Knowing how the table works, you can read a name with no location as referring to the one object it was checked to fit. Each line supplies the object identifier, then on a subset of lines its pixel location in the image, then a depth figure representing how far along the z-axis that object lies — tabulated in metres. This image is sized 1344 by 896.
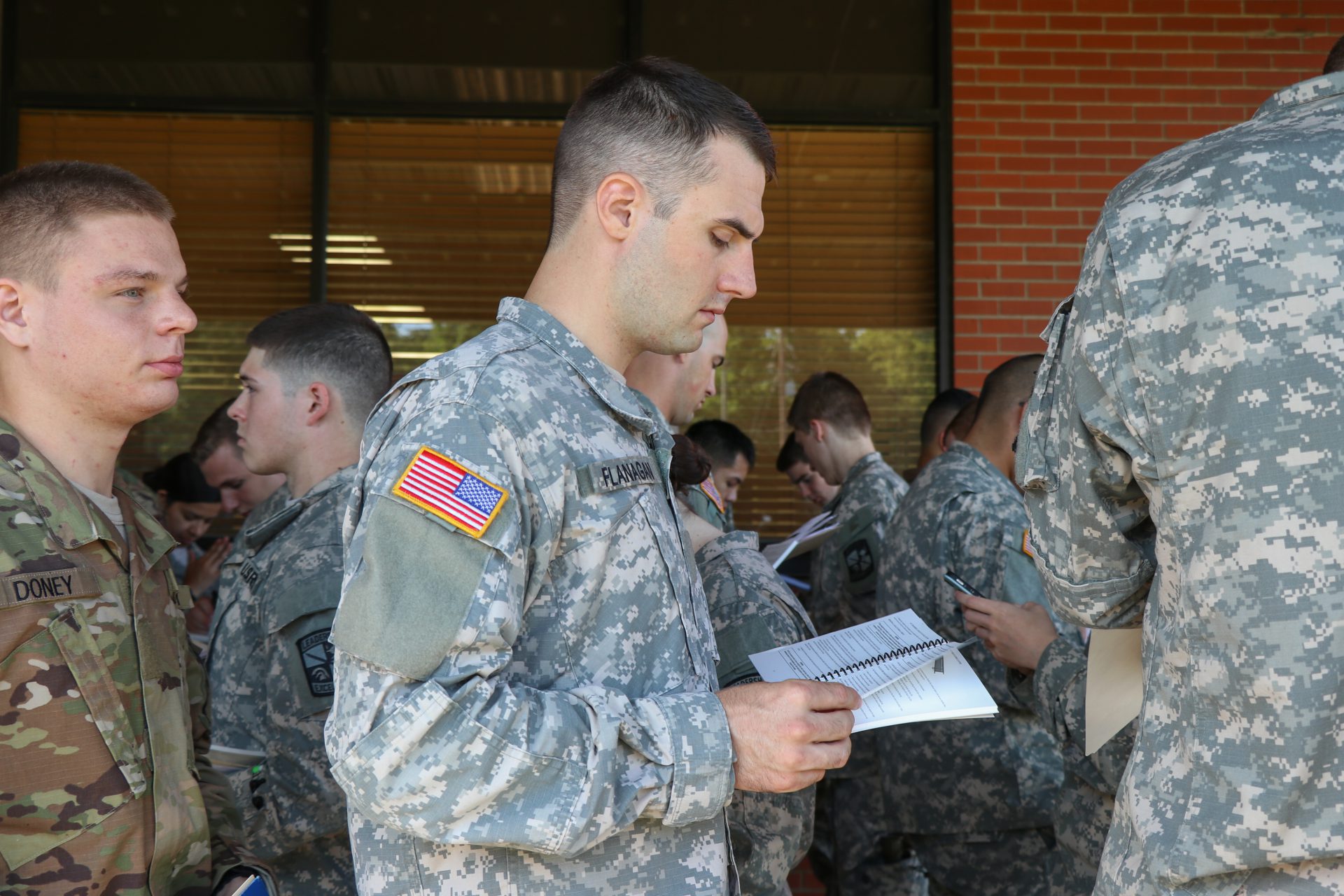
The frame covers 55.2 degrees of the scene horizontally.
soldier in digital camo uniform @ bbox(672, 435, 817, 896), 2.45
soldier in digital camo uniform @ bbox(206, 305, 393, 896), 2.57
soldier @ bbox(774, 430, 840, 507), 5.59
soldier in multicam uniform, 1.74
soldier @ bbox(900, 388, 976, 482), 5.15
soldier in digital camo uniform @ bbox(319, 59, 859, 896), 1.39
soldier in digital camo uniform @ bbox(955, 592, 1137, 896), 2.47
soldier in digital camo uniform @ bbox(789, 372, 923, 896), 4.55
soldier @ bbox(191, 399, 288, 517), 5.01
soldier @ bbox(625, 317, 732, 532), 2.84
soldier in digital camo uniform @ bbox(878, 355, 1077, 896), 3.60
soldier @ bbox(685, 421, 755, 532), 5.47
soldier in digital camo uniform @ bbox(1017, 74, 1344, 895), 1.43
